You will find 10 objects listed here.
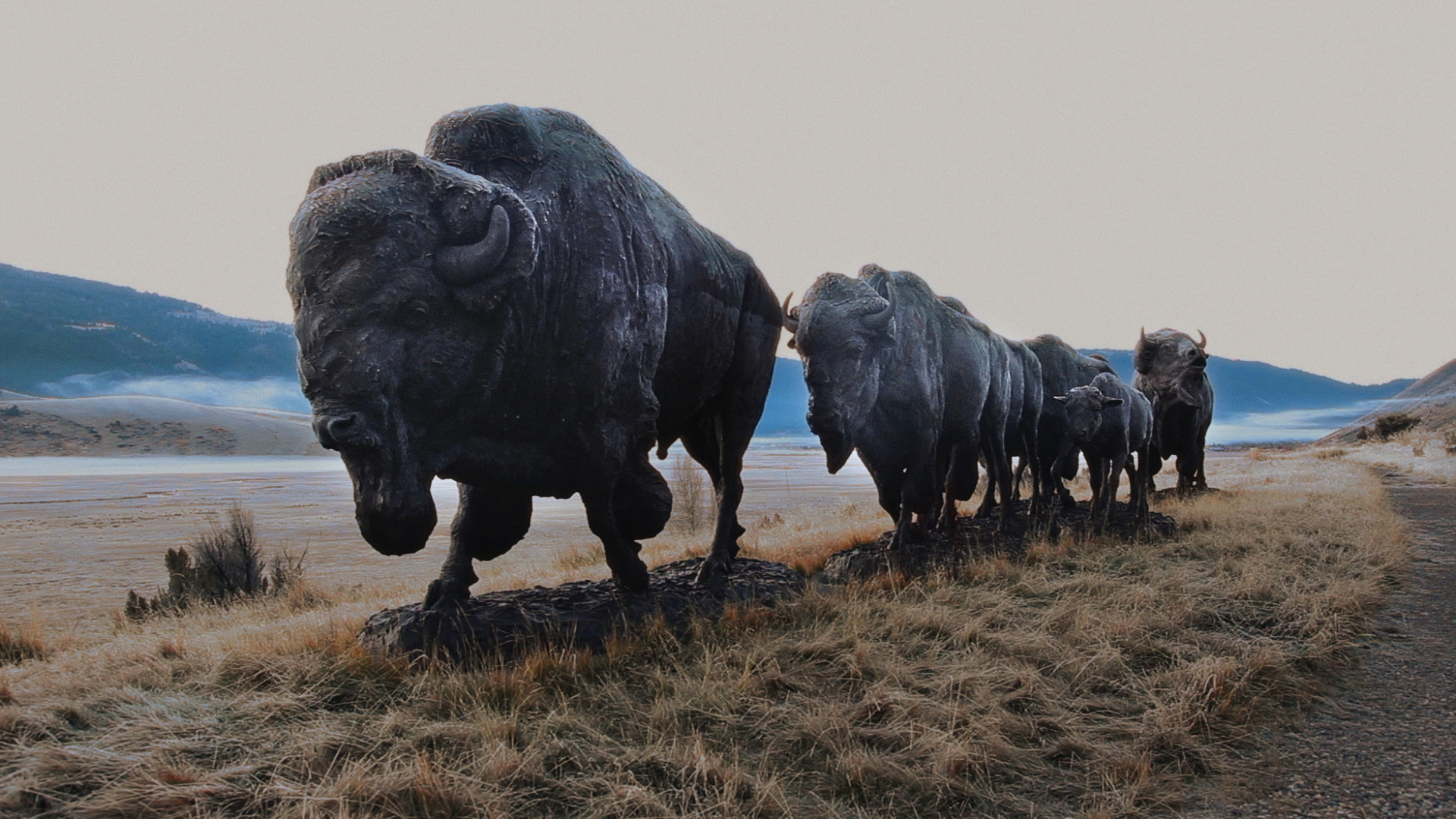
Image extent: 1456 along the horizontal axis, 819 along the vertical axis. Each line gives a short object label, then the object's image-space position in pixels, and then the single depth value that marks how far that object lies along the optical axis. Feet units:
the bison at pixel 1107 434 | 28.48
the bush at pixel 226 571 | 24.21
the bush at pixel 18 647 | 14.84
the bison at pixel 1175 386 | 39.68
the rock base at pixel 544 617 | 12.48
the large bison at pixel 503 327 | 10.11
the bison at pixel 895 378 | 19.01
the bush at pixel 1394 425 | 135.44
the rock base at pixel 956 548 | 21.06
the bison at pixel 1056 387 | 34.65
